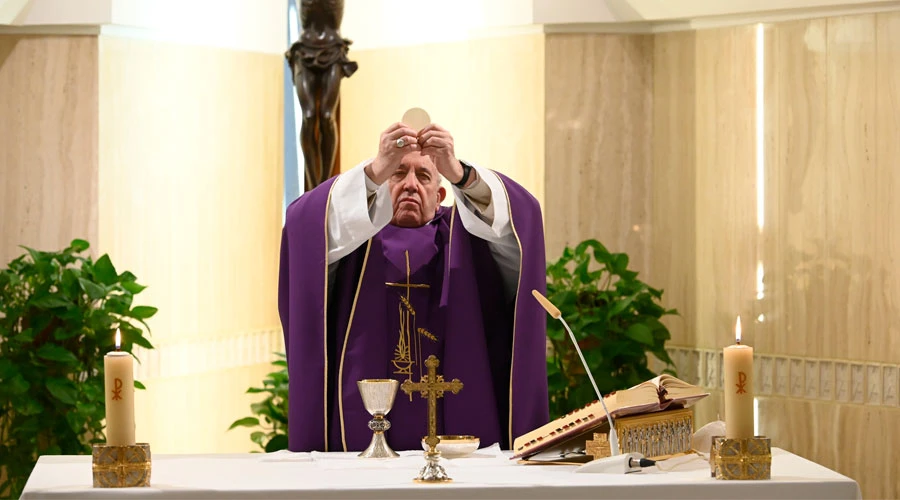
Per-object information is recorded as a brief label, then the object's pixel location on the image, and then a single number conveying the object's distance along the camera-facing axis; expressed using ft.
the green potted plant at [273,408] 43.83
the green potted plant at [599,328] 40.91
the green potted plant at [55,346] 38.68
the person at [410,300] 24.62
